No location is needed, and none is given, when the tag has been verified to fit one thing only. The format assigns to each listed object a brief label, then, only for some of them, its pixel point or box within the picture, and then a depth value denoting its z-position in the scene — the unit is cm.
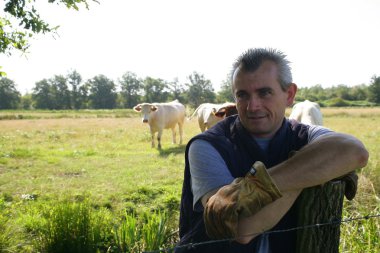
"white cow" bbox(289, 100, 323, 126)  894
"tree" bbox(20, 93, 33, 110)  8542
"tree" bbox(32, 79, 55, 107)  8462
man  149
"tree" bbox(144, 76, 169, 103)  8562
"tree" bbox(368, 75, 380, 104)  7044
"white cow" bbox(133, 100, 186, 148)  1365
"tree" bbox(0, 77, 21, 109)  7706
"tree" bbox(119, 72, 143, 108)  8931
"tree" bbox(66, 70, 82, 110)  8431
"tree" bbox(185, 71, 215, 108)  7725
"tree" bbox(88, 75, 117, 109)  8694
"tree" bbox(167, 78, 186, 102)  8302
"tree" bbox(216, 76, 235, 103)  7382
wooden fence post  163
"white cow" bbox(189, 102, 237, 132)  1187
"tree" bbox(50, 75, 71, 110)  8350
